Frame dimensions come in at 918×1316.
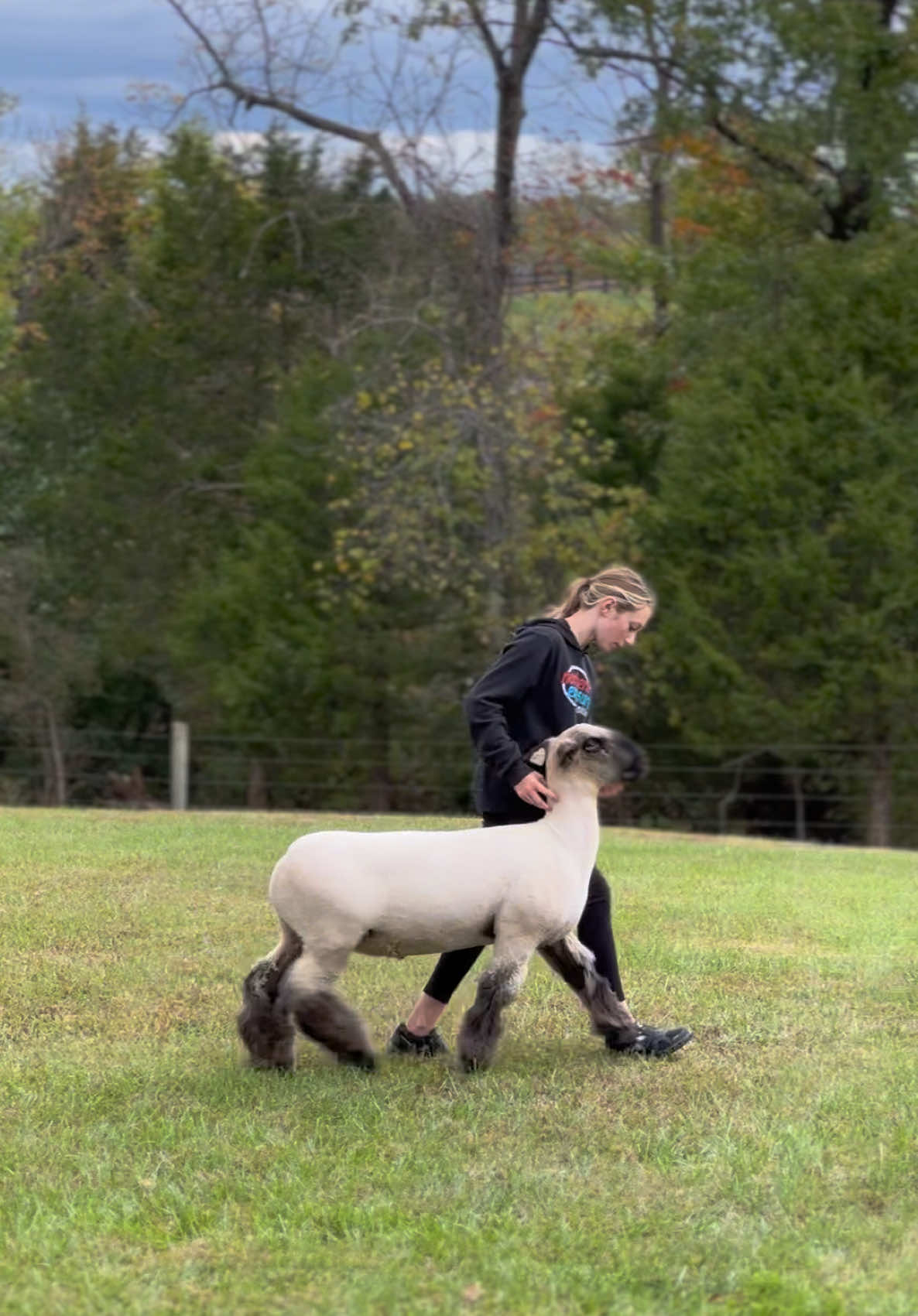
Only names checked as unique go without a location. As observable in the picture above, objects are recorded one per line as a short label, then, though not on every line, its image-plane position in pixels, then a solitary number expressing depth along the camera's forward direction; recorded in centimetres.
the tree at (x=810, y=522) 2628
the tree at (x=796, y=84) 2802
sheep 645
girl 682
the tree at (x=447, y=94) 3156
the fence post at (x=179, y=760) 2581
